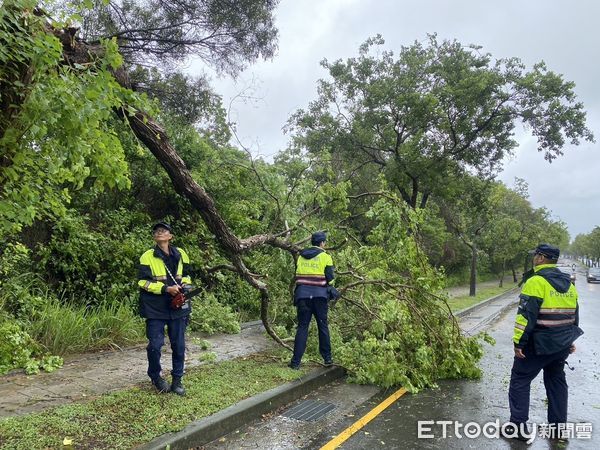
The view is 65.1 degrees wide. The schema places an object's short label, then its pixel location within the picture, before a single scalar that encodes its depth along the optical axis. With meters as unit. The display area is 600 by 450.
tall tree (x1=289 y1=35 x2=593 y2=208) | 15.07
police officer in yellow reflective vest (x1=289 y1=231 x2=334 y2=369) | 6.17
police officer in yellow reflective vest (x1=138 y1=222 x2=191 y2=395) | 4.74
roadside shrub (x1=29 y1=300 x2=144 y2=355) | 6.24
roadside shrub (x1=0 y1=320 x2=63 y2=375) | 5.47
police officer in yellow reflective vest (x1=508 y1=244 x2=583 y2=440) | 4.31
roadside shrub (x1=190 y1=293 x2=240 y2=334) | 8.42
